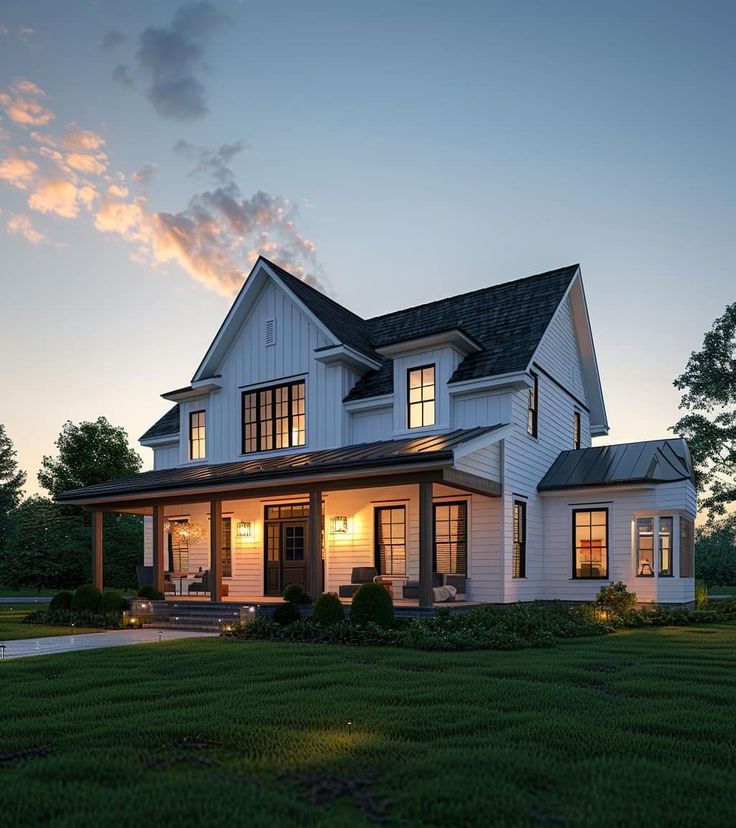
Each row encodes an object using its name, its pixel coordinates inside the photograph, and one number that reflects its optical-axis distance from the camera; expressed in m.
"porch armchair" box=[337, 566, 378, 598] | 18.67
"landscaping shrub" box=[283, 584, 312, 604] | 16.34
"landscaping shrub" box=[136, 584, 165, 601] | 19.38
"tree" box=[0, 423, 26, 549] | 49.06
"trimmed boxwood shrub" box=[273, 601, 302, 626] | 14.62
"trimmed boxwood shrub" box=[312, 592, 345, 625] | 13.99
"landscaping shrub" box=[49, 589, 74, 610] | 19.17
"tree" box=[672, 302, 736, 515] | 30.47
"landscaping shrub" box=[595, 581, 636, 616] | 17.17
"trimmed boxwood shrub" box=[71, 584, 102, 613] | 18.52
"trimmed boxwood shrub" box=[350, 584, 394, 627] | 13.55
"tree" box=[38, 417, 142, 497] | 50.56
